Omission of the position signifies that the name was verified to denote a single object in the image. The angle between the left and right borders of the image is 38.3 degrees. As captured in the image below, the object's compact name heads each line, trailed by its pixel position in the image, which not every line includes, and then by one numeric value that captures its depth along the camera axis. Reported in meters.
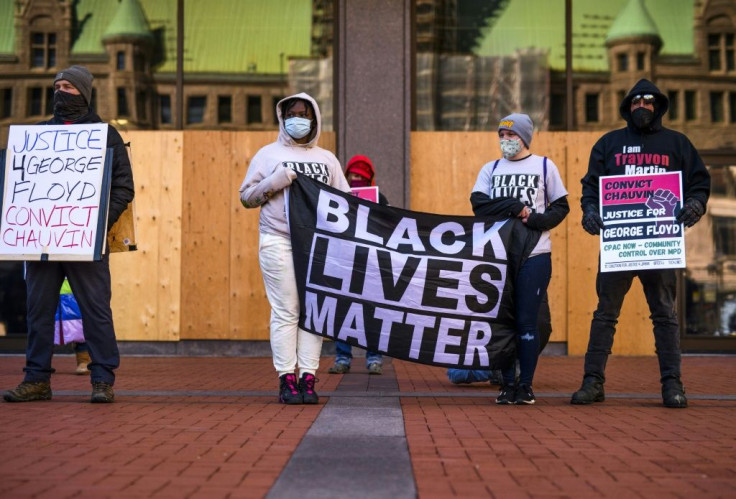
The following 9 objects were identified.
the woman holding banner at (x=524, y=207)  7.34
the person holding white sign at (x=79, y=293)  7.24
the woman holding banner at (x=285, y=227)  7.19
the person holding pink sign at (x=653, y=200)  7.32
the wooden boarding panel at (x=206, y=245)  12.28
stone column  12.25
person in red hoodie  9.76
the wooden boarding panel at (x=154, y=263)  12.26
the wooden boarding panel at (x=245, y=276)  12.25
